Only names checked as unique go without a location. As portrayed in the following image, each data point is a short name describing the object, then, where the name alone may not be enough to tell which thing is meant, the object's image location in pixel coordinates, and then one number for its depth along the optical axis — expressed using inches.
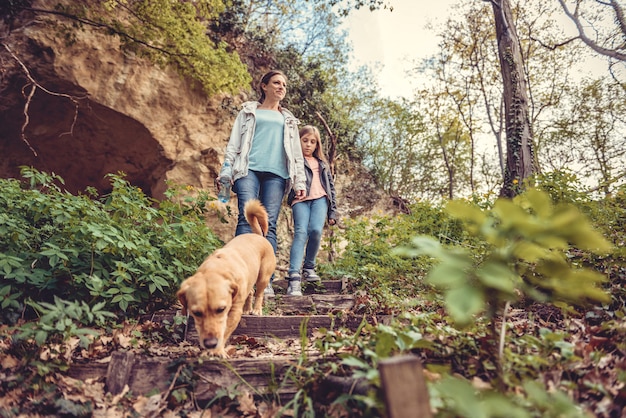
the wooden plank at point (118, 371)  87.0
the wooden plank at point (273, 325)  133.8
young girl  201.9
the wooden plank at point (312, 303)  175.2
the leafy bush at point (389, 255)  214.2
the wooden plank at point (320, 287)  228.2
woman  187.8
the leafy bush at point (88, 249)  126.0
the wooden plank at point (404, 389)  43.4
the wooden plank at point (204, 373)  85.7
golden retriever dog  100.0
